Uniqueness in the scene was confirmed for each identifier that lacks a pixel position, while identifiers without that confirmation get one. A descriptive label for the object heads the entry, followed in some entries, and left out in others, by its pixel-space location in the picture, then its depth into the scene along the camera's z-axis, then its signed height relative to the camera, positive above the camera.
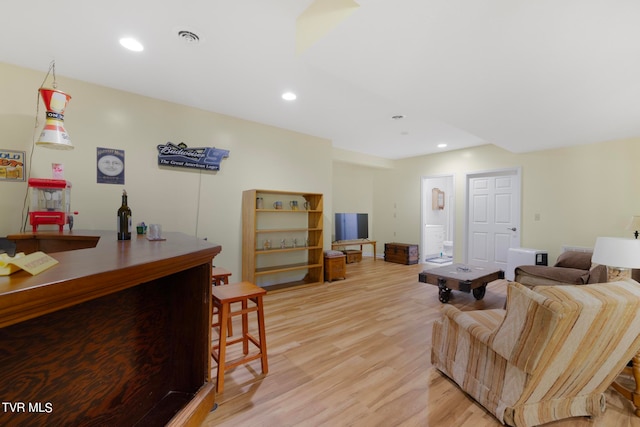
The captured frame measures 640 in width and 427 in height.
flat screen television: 6.36 -0.22
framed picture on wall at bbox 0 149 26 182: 2.74 +0.45
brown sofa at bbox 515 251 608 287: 3.31 -0.67
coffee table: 3.46 -0.77
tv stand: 6.07 -0.60
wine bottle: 1.71 -0.06
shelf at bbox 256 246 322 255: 4.15 -0.54
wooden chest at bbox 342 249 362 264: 6.51 -0.91
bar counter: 0.68 -0.44
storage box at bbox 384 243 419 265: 6.38 -0.83
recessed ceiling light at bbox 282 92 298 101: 3.35 +1.45
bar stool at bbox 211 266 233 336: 2.69 -0.64
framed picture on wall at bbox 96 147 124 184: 3.19 +0.54
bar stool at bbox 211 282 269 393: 1.93 -0.74
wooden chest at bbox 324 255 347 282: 4.85 -0.90
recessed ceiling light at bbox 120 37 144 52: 2.30 +1.43
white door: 5.40 +0.06
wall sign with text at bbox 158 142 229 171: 3.58 +0.77
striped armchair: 1.35 -0.70
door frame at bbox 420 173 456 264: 6.61 +0.28
